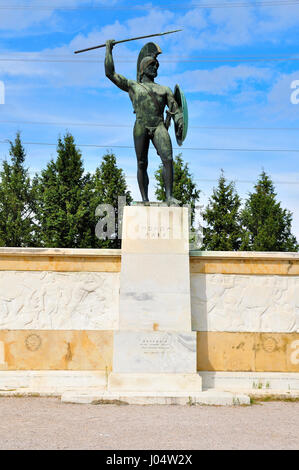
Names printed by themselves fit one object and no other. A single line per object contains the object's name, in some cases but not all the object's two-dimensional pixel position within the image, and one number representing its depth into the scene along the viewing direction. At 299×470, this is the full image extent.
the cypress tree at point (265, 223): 24.38
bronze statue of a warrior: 8.12
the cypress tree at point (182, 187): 24.97
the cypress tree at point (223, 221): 24.08
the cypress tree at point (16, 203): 24.33
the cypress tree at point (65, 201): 22.56
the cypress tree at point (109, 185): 24.27
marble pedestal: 7.07
